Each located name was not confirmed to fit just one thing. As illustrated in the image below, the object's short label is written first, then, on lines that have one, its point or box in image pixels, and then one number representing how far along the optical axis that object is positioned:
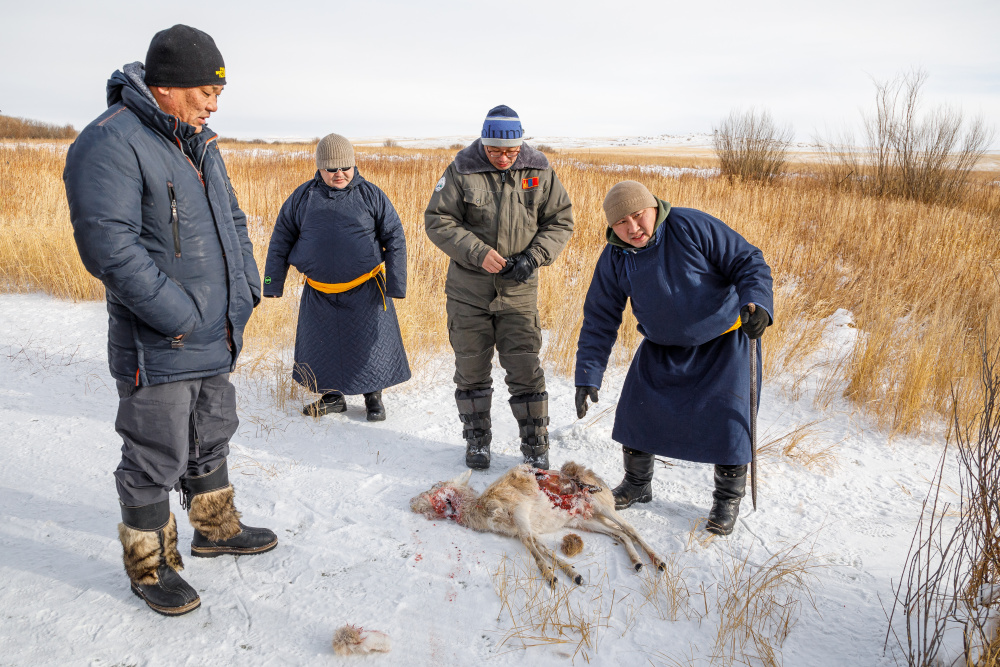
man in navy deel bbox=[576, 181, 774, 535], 2.49
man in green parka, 2.99
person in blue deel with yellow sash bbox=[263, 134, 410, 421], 3.52
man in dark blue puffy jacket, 1.74
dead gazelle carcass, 2.50
